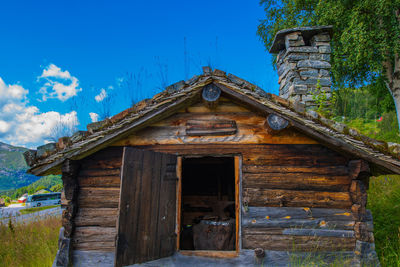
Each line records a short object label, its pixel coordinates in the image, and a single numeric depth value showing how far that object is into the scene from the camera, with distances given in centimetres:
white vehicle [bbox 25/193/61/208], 3019
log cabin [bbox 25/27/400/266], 373
